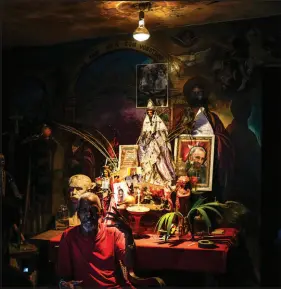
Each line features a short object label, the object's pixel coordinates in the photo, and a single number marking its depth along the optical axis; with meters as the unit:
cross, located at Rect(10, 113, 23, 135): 3.20
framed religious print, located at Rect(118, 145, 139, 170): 3.02
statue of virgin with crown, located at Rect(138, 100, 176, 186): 2.97
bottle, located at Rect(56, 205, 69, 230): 3.06
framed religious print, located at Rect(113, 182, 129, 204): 2.99
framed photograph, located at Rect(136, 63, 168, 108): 2.99
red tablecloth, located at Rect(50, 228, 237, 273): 2.80
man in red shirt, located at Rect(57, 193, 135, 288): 2.93
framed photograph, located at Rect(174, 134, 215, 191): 2.92
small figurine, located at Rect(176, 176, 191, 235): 2.91
